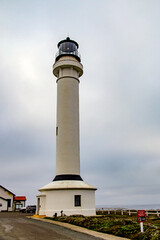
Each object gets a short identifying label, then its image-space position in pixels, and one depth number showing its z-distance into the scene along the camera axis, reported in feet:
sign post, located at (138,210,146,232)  35.08
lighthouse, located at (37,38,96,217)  68.08
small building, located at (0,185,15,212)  131.23
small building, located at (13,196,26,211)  145.18
